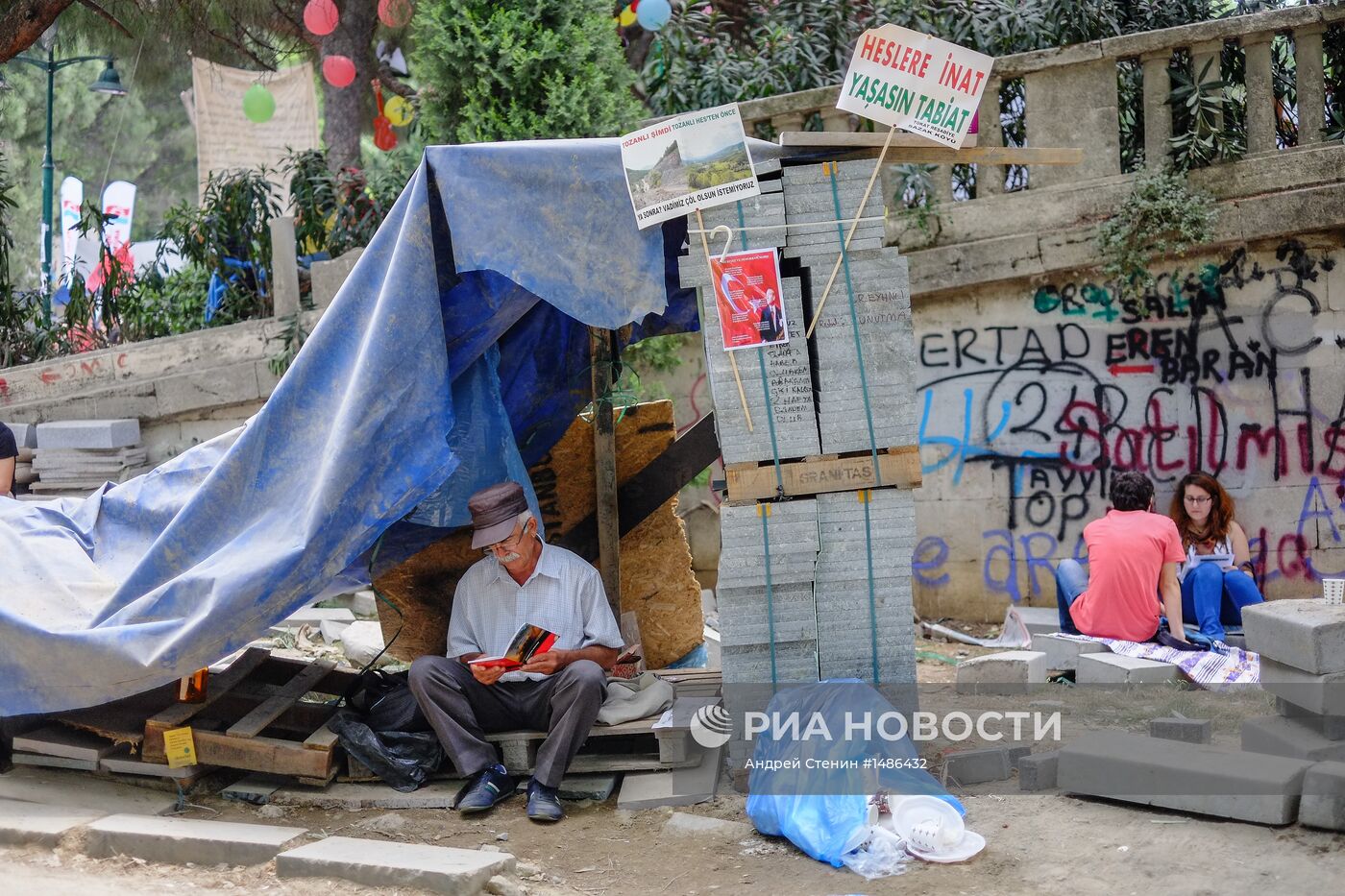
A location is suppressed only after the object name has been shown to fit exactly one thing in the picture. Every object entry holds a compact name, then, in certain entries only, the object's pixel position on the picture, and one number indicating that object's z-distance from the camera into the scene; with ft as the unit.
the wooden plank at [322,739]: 17.46
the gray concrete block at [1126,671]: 22.18
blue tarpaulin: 16.20
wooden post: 19.89
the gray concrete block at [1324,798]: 13.73
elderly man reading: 16.71
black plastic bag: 17.33
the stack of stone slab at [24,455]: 30.89
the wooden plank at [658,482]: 20.07
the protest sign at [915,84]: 16.28
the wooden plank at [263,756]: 17.26
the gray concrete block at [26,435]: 31.22
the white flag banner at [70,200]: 63.72
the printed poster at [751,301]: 16.56
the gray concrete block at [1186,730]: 16.47
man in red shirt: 22.88
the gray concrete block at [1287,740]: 15.12
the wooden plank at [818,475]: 16.53
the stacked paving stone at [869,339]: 16.66
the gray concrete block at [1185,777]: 14.16
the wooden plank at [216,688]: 17.66
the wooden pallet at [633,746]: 16.89
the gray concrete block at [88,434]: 30.30
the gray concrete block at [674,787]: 16.38
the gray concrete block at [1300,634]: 15.28
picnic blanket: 22.25
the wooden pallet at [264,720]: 17.40
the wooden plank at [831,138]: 16.55
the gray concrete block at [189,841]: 14.99
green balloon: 46.14
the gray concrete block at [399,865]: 13.53
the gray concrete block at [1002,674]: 22.44
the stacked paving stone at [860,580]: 16.52
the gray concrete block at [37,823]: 15.51
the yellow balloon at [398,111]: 40.32
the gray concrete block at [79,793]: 16.92
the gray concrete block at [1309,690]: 15.23
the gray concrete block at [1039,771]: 16.06
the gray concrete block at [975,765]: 16.65
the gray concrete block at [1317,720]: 15.52
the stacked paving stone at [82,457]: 30.37
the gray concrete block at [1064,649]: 23.31
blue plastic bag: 14.43
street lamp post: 46.62
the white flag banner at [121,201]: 58.13
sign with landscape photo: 16.25
